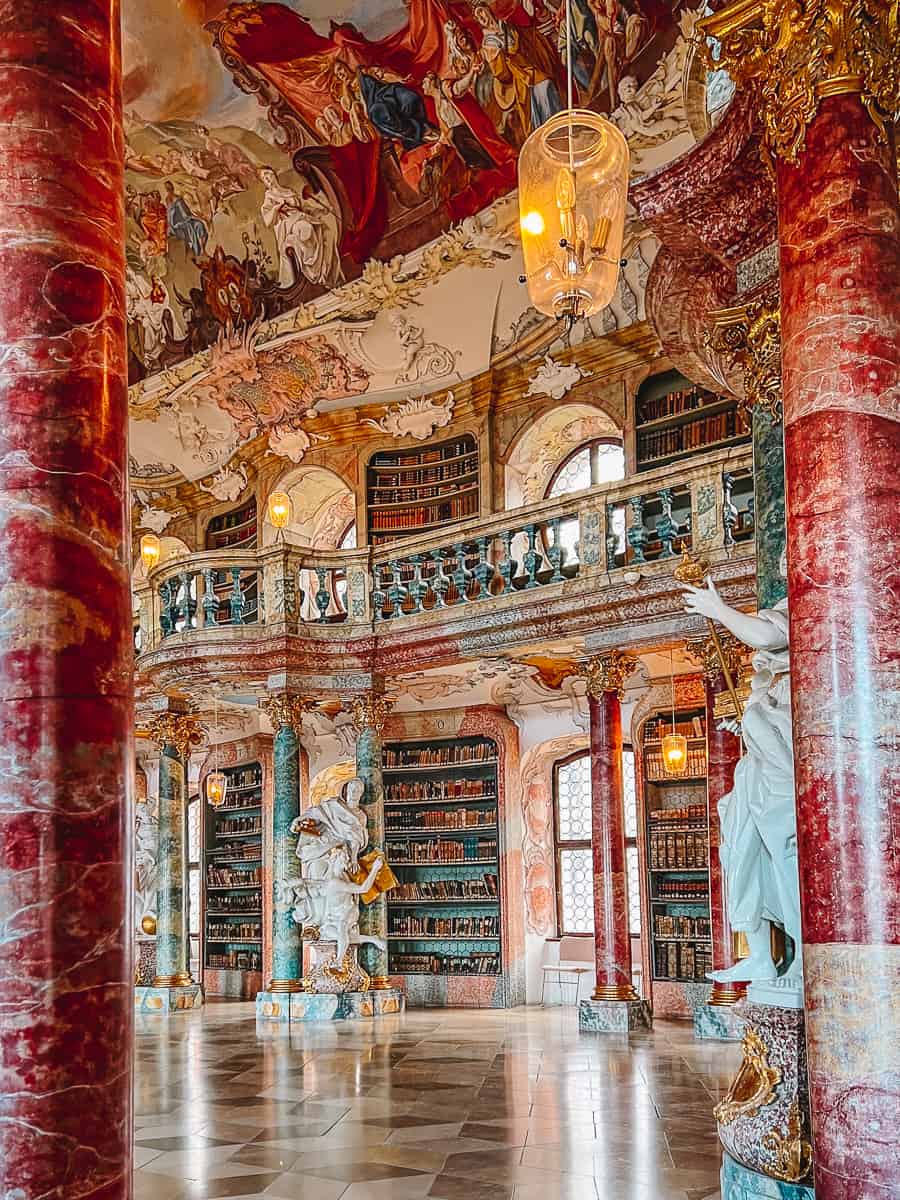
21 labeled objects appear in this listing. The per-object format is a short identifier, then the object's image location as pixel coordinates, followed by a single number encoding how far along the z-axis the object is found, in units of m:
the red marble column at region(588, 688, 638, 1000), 14.02
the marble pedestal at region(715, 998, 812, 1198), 5.32
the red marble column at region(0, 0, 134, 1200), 3.76
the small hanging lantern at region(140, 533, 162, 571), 18.33
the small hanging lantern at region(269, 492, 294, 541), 16.06
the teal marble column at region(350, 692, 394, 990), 16.69
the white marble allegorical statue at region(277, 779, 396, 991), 16.33
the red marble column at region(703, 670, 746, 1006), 13.54
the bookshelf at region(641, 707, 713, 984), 16.11
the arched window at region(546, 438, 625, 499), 17.38
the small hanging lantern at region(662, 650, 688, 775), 14.75
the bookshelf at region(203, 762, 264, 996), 21.00
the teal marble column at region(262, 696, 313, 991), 16.47
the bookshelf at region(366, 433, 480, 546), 18.50
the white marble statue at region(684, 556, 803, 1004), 5.49
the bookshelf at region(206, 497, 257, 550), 20.89
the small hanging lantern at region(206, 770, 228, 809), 17.86
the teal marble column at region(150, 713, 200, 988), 18.75
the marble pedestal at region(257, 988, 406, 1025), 16.02
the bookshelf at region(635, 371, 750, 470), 15.63
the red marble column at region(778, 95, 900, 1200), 4.43
